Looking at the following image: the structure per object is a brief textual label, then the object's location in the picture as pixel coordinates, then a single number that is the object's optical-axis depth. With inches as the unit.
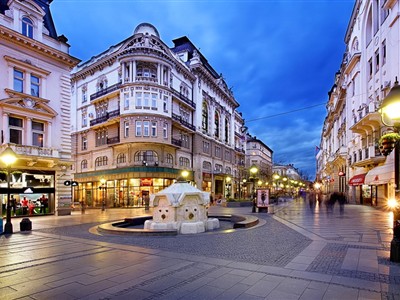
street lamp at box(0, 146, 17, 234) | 535.8
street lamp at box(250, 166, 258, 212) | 1066.7
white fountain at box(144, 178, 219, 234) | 535.2
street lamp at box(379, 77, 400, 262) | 272.8
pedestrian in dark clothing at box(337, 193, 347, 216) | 900.5
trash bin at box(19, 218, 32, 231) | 577.2
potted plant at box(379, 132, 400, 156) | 313.1
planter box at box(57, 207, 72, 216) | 953.5
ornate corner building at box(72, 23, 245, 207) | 1449.3
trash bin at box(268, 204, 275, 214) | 918.6
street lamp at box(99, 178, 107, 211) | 1499.9
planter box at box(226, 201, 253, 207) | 1287.8
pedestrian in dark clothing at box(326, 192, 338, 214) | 996.6
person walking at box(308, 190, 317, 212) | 1066.4
